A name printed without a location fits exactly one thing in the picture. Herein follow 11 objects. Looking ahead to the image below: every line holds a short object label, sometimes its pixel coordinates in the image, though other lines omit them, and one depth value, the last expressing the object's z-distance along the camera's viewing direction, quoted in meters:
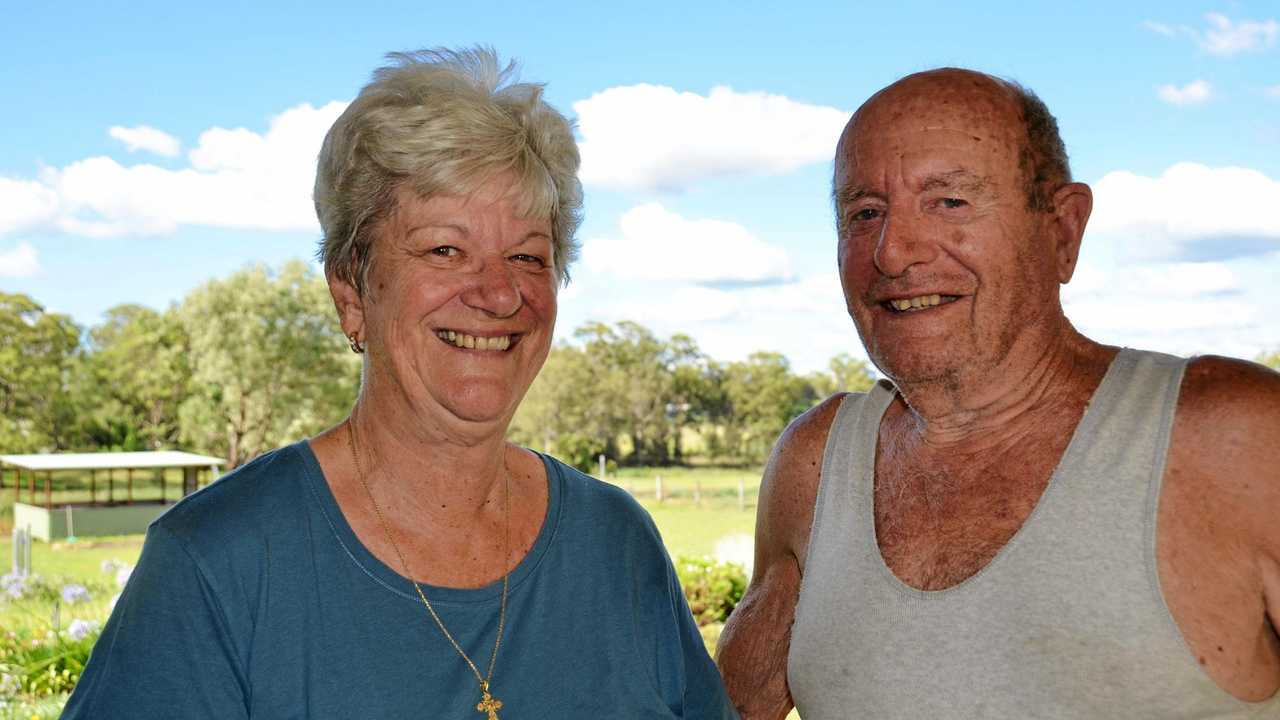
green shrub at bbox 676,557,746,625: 8.41
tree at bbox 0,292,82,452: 25.89
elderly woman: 1.56
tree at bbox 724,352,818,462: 25.64
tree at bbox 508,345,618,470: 27.41
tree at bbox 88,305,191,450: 28.05
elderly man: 1.60
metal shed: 21.22
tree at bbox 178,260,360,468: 33.03
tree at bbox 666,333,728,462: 26.30
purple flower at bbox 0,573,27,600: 6.75
